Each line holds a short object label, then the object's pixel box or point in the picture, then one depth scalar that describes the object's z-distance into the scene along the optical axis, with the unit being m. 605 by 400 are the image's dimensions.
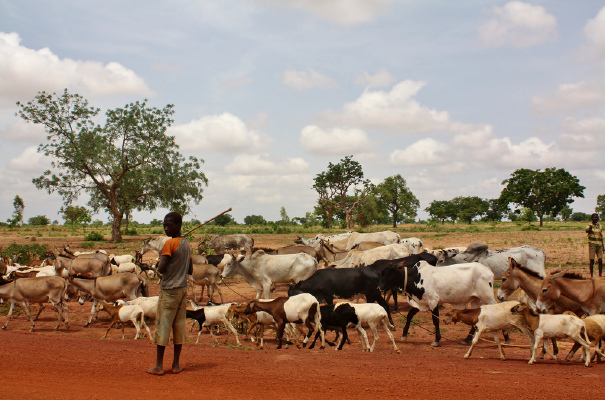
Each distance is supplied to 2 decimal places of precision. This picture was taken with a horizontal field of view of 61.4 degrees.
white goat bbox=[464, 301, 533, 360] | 9.45
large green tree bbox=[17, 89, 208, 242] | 42.38
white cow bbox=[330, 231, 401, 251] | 22.77
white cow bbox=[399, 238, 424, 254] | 20.59
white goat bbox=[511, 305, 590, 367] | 8.62
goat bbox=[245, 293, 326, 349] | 10.57
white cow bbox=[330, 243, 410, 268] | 16.83
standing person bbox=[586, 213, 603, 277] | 17.88
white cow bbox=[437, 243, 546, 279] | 15.03
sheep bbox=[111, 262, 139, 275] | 18.56
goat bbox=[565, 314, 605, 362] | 8.78
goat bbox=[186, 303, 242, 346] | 11.35
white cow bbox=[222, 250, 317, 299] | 15.55
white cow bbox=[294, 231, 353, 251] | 22.42
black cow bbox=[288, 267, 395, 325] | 12.93
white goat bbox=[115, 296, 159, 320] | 12.22
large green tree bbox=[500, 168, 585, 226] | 69.81
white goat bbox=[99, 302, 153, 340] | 11.62
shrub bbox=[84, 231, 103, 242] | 43.83
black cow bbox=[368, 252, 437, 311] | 13.16
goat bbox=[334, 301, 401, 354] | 10.43
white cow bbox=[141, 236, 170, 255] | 23.58
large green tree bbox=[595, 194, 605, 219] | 97.35
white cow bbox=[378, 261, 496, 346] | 11.58
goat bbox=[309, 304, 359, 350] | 10.49
